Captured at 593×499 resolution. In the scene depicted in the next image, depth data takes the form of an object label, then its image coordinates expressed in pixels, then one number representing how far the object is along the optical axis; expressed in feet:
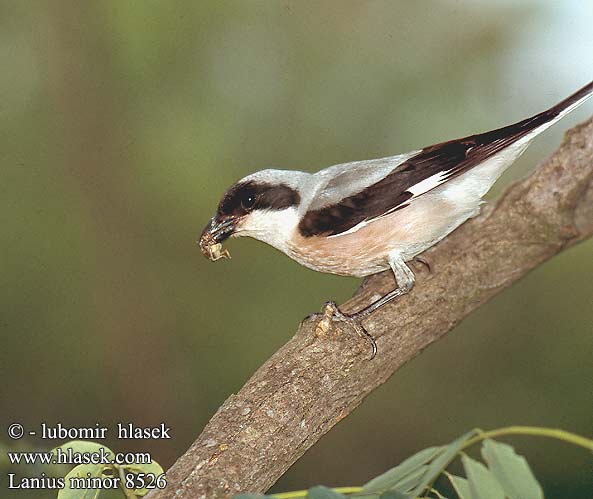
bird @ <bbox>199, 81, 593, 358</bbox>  12.70
